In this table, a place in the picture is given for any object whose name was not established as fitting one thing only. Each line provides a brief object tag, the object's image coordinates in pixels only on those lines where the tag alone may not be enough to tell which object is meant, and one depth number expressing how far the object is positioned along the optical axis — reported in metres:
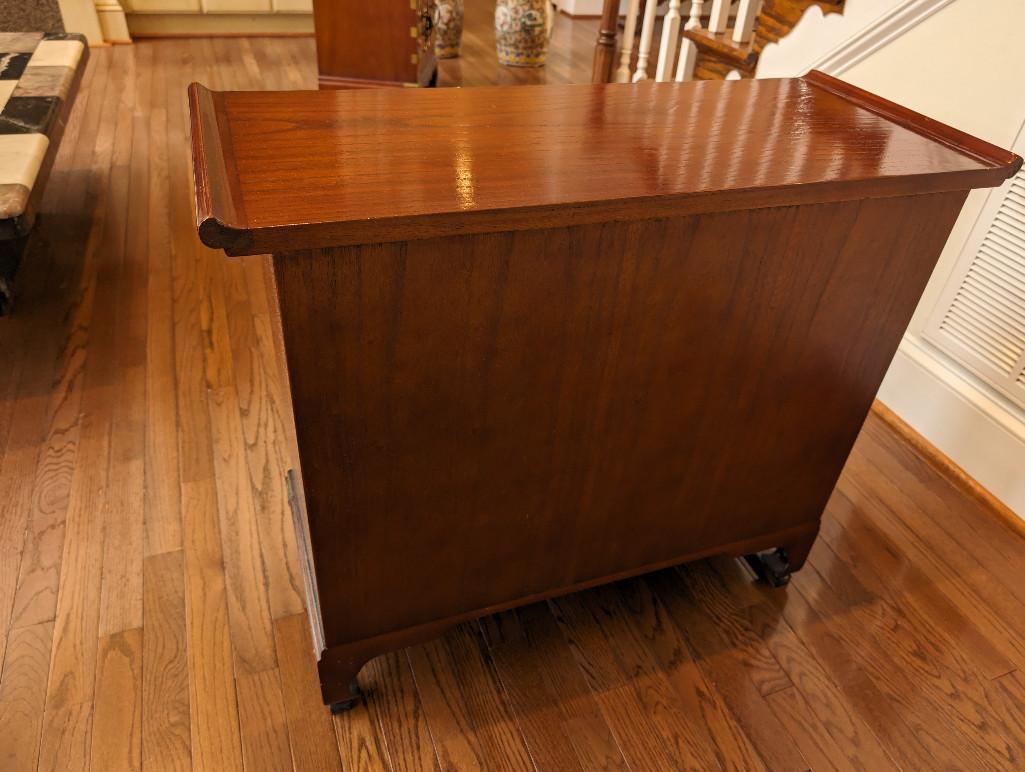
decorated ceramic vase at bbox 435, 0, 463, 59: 4.23
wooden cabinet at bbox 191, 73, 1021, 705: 0.90
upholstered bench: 1.88
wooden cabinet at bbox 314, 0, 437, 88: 3.12
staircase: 2.09
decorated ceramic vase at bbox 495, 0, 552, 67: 4.00
